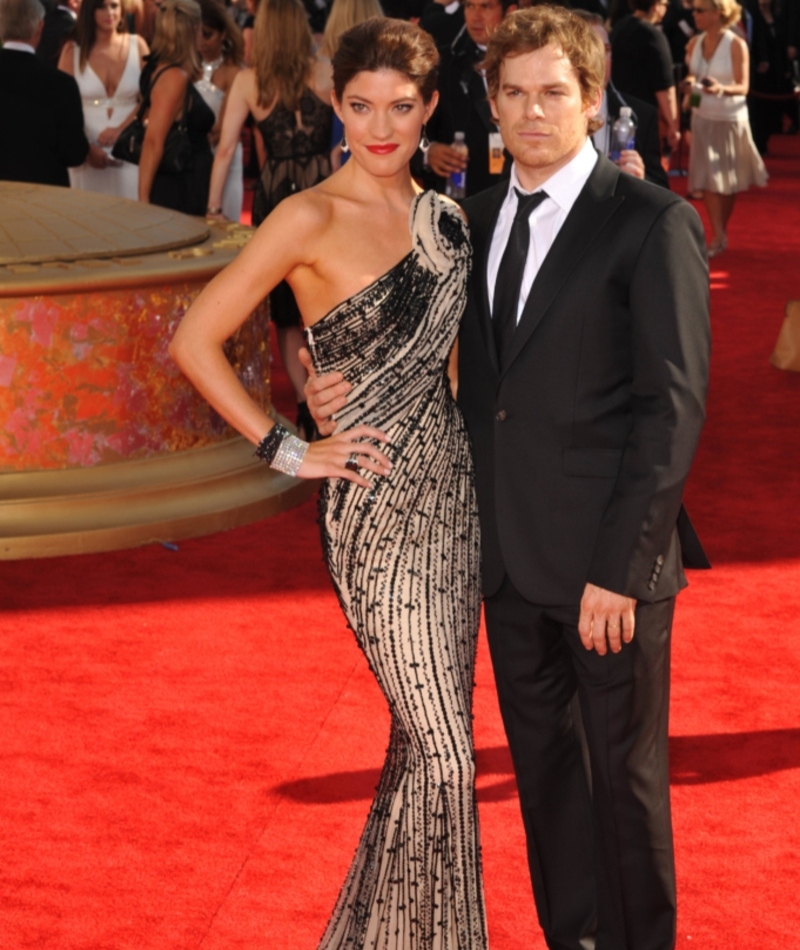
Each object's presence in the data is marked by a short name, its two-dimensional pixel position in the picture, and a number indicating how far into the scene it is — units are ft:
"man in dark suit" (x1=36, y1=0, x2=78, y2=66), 33.24
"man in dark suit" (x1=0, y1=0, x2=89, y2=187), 20.52
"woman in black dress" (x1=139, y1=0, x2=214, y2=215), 21.61
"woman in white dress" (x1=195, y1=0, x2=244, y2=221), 24.95
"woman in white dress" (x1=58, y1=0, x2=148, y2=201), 23.65
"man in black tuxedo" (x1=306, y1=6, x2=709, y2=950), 7.48
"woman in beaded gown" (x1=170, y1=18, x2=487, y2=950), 8.14
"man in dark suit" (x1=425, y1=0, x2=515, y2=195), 19.72
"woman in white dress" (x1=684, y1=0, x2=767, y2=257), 32.71
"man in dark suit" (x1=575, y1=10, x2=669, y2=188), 16.83
